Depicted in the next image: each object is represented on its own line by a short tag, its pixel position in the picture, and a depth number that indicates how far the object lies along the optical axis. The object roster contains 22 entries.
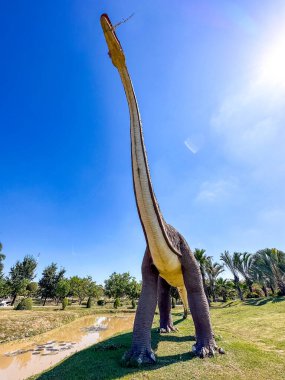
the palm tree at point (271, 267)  30.93
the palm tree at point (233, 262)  38.68
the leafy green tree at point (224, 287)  41.88
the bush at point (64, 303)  35.38
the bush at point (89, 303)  40.05
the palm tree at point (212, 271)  37.78
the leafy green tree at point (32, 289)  57.89
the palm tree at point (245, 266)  37.41
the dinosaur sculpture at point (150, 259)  7.90
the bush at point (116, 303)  39.06
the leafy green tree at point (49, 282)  44.97
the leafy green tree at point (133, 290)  43.50
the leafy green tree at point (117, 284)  44.31
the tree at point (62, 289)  41.28
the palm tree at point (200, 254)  31.75
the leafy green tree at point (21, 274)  37.96
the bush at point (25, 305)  30.05
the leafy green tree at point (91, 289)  46.66
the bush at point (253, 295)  38.83
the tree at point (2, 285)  32.33
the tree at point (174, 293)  34.84
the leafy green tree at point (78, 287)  45.89
